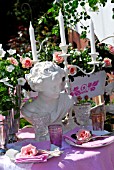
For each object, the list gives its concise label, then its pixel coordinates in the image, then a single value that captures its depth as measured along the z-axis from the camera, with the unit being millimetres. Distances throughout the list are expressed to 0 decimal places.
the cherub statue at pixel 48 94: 2002
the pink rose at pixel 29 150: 1717
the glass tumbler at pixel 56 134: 1871
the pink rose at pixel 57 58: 2361
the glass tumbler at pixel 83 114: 2156
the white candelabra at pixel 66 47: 2219
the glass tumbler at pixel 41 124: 1962
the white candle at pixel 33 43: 2223
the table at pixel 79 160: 1710
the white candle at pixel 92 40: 2254
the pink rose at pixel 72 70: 2373
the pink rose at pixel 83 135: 1891
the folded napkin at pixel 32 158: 1684
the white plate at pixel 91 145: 1819
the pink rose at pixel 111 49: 2664
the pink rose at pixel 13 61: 2090
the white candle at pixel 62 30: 2215
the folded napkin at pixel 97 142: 1831
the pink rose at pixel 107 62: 2523
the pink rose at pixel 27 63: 2271
